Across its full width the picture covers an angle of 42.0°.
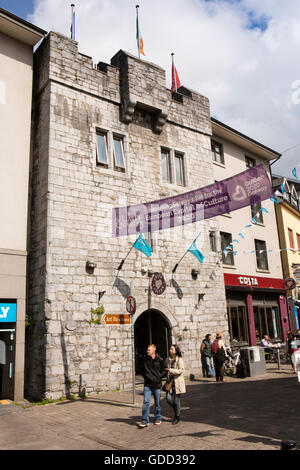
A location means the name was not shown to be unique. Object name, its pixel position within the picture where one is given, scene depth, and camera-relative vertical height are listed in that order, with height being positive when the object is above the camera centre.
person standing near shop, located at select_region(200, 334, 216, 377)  14.37 -0.97
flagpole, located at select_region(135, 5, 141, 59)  16.19 +12.61
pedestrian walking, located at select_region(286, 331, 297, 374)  15.40 -0.77
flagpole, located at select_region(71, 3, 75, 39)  14.57 +11.54
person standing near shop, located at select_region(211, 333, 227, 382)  13.61 -0.97
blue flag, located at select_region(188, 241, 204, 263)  15.09 +2.91
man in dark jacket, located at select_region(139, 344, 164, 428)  7.93 -1.00
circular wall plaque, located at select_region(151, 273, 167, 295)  14.25 +1.69
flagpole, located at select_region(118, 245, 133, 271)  13.56 +2.40
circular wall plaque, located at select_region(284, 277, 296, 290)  21.72 +2.26
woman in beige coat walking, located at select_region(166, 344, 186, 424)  8.23 -1.00
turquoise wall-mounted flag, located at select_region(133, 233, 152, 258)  13.32 +2.88
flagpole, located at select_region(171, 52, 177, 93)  18.05 +11.51
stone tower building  12.00 +3.65
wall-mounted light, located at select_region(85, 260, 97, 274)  12.63 +2.14
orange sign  12.71 +0.45
